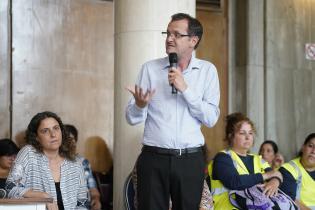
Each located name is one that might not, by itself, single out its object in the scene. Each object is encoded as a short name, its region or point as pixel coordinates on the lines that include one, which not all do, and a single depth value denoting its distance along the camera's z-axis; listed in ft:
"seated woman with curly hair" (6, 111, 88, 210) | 13.17
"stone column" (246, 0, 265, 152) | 22.47
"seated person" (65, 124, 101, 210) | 14.93
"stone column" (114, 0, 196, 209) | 15.20
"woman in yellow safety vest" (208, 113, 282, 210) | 13.92
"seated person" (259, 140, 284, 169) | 20.62
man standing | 10.00
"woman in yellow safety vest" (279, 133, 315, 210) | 15.21
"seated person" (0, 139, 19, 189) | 16.39
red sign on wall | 23.67
